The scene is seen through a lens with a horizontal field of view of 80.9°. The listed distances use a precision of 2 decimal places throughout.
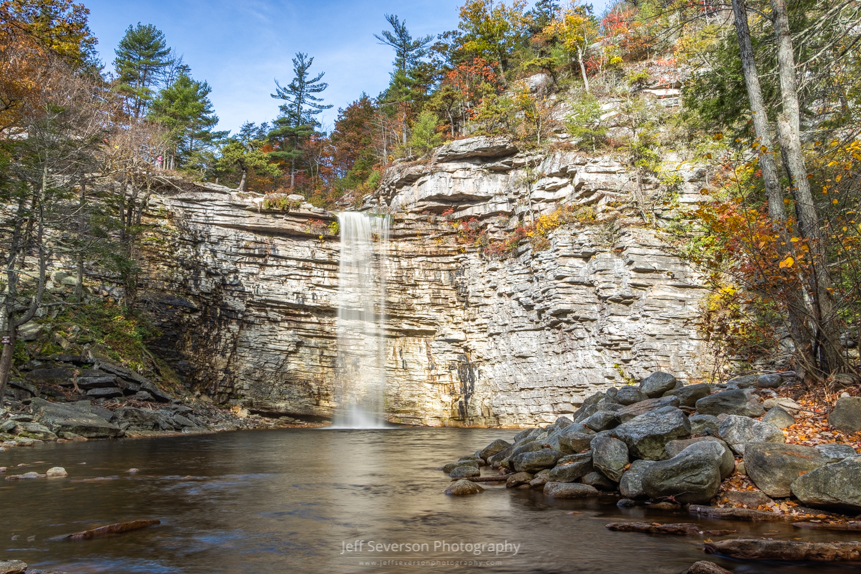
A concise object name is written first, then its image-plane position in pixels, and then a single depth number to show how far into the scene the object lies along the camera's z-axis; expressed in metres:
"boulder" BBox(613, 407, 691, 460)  7.46
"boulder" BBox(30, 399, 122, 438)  15.02
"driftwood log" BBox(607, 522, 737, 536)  5.45
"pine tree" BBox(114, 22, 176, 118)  36.66
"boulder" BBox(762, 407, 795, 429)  7.19
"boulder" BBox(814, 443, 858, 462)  6.02
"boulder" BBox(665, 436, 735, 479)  6.58
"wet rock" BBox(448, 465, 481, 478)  9.74
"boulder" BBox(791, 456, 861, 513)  5.41
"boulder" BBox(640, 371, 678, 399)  9.84
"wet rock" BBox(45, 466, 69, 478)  8.93
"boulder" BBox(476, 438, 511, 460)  11.40
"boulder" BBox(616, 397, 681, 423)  8.82
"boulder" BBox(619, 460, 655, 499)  6.96
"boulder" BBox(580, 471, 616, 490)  7.66
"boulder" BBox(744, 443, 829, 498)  6.03
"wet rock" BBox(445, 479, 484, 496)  8.13
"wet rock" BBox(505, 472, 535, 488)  8.59
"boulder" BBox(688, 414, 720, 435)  7.49
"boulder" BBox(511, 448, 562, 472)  8.86
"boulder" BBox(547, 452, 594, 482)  8.09
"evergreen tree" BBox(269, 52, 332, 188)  40.31
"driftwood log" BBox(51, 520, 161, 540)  5.37
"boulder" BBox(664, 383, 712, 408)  8.68
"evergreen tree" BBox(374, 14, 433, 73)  40.59
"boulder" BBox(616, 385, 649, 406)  9.89
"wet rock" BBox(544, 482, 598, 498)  7.55
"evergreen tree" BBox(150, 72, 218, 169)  31.95
